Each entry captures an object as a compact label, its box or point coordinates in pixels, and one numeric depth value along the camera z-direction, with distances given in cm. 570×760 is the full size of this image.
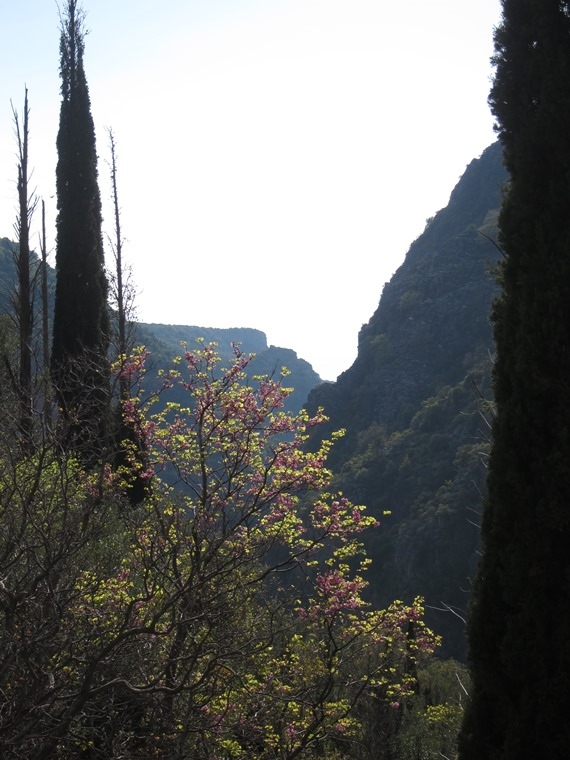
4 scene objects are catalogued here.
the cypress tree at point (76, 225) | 1625
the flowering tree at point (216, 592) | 520
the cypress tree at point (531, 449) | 473
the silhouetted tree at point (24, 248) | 1564
